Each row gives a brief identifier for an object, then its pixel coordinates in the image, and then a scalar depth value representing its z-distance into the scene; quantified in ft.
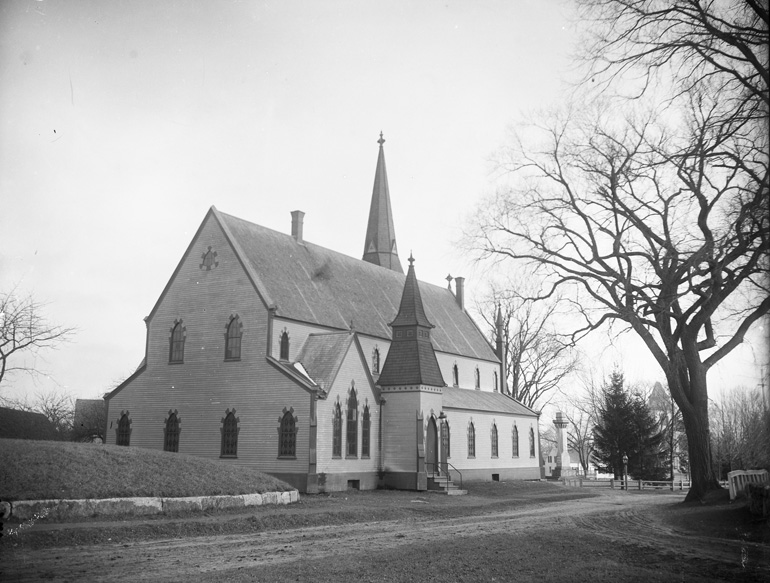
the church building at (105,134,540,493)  105.44
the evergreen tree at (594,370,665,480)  158.40
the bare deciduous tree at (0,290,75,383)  114.93
